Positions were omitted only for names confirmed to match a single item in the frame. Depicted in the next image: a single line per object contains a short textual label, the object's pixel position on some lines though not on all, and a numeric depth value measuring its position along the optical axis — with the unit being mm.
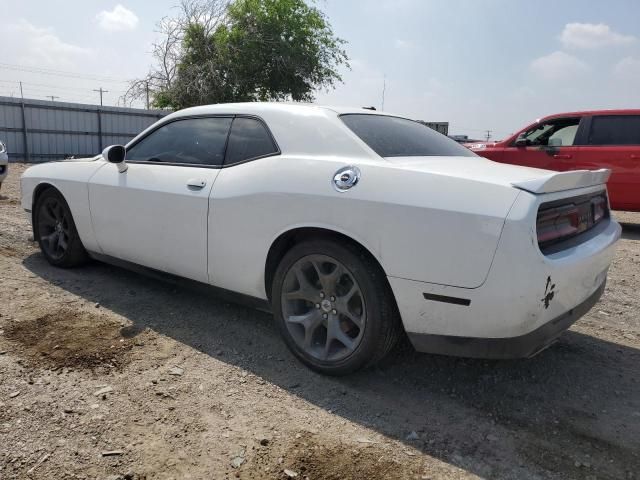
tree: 24703
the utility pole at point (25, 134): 18344
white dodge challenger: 2312
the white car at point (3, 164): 8888
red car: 7543
